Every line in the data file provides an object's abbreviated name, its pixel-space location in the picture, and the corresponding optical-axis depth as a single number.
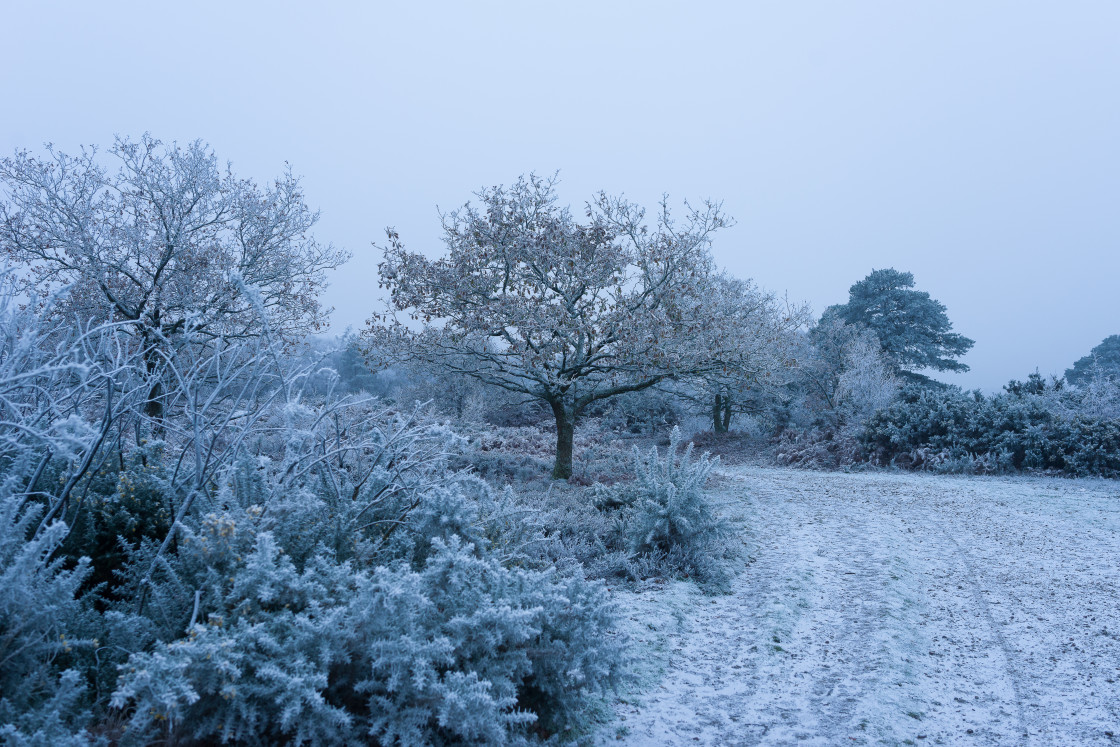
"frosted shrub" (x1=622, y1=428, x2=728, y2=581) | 5.64
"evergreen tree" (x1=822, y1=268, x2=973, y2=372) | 26.70
